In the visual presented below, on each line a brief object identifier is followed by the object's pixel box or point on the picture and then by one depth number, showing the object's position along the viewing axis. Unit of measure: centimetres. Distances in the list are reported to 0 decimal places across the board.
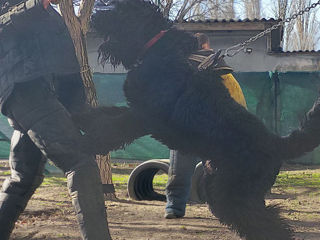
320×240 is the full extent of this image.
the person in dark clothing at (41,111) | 516
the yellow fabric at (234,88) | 808
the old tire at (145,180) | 1081
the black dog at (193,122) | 443
